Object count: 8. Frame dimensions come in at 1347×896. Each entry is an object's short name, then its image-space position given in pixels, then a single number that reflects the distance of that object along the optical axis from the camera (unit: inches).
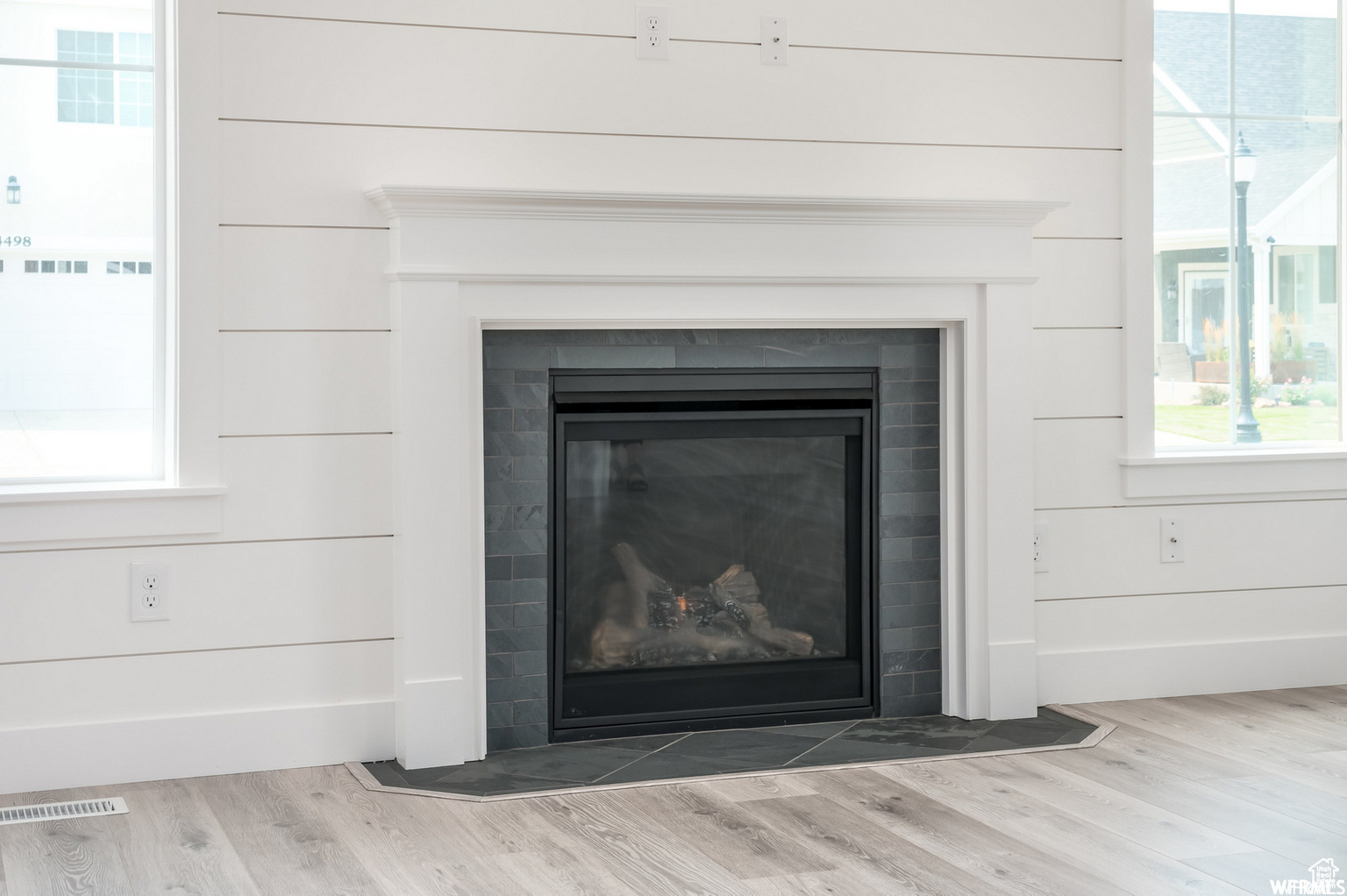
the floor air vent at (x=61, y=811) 92.7
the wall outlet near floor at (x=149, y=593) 102.2
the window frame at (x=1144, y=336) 124.6
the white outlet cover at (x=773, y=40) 115.2
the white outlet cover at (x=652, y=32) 112.1
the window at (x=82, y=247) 102.5
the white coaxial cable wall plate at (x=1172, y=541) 128.0
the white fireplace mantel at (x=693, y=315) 105.0
